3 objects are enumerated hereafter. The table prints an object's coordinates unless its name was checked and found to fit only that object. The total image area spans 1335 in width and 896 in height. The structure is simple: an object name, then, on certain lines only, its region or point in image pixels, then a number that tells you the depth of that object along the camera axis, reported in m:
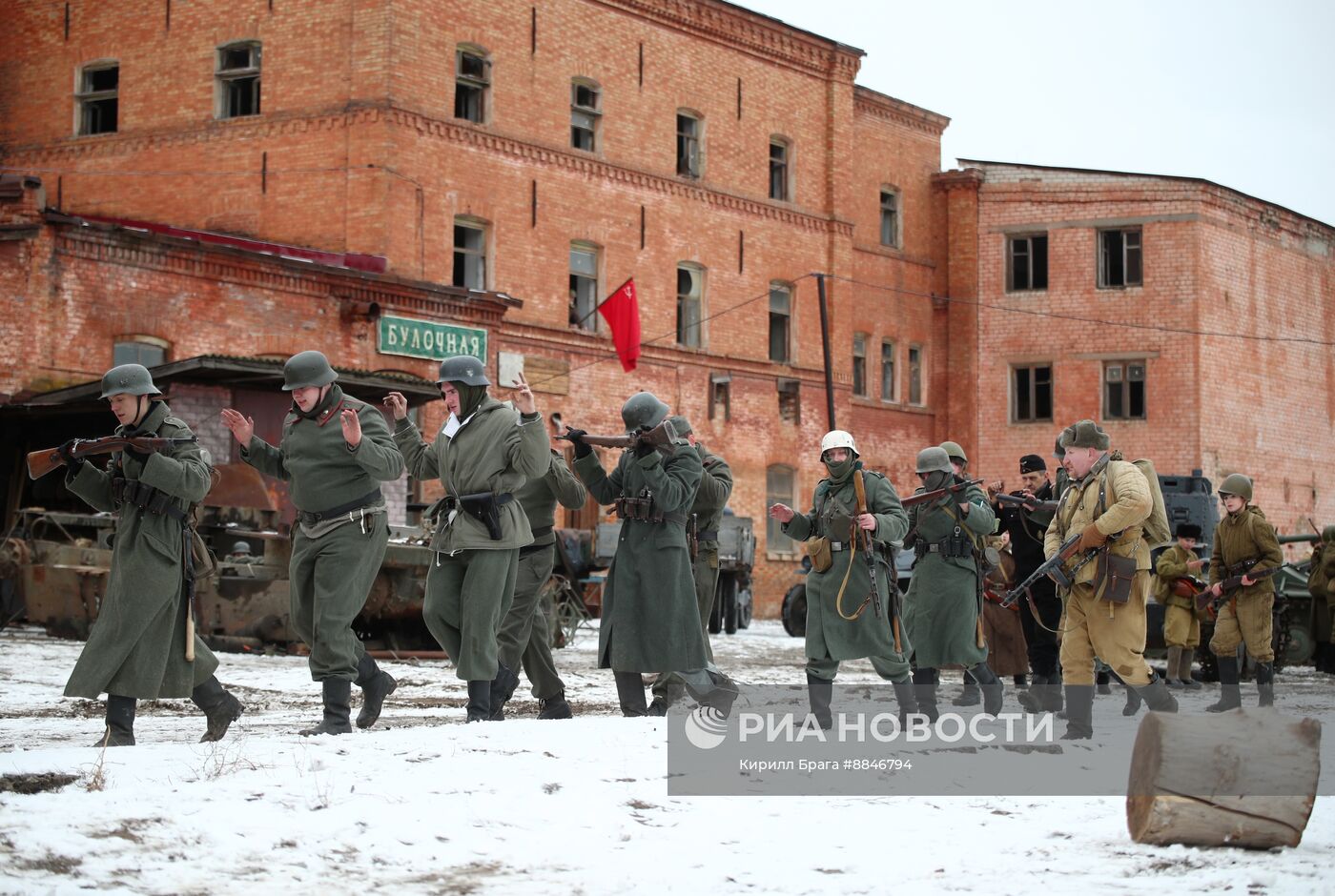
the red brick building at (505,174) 28.58
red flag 30.77
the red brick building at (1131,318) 38.44
